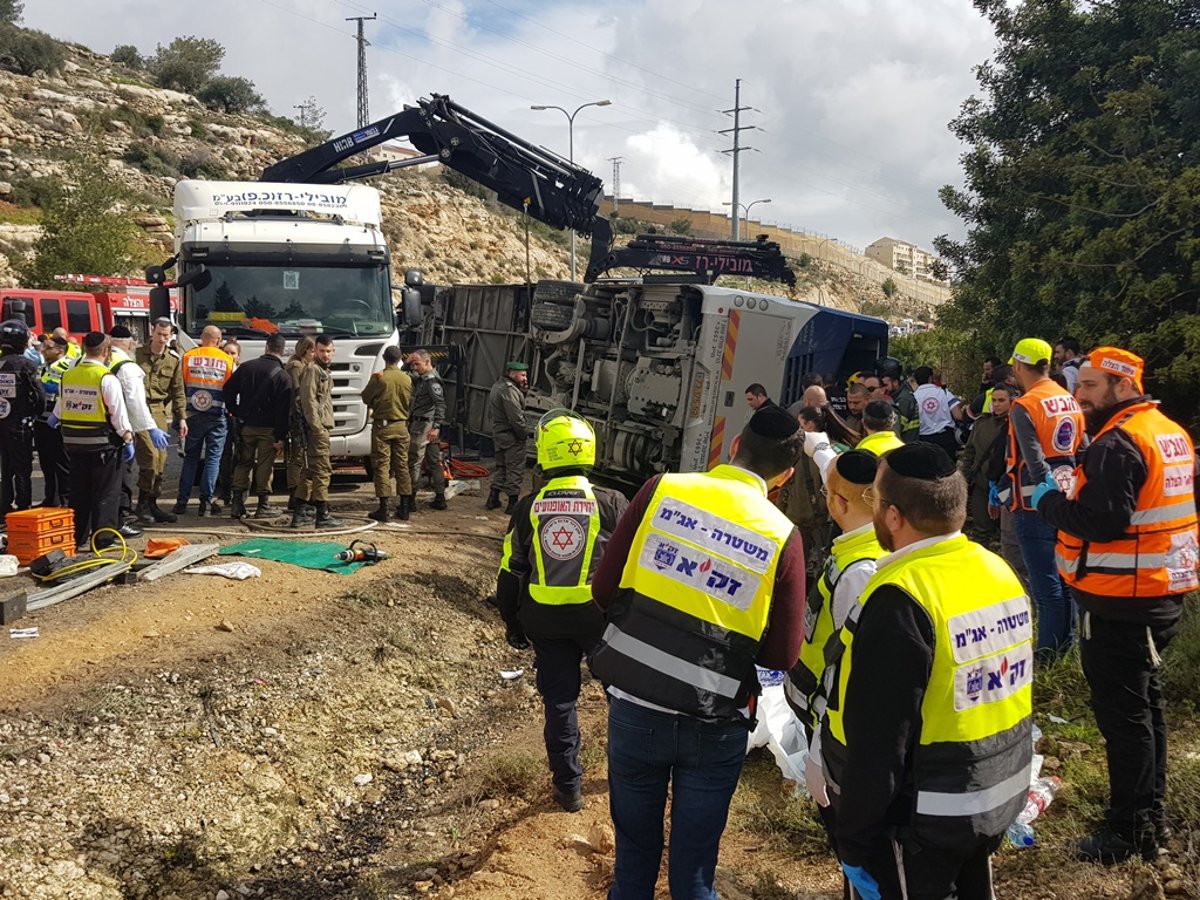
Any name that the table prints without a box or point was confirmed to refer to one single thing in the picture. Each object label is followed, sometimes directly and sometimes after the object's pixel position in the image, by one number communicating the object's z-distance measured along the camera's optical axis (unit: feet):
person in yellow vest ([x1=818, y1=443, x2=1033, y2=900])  7.30
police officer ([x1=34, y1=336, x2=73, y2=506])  29.22
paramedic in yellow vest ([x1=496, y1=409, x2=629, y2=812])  14.02
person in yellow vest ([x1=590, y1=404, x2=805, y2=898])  9.22
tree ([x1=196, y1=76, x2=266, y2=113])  159.53
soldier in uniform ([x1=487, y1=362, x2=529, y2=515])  33.37
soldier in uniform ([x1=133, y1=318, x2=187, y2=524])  29.65
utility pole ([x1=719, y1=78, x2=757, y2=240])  125.16
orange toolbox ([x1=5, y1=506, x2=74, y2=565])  22.99
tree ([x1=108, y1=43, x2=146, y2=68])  168.55
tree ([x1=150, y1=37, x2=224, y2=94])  160.35
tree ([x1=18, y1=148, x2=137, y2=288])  87.40
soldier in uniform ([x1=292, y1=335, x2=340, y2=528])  28.50
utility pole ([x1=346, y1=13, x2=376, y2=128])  151.94
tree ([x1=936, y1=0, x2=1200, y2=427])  35.58
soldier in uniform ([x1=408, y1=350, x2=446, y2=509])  33.83
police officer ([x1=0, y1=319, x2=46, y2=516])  27.45
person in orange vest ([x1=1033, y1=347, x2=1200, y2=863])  11.64
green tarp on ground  25.25
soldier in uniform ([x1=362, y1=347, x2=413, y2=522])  30.91
